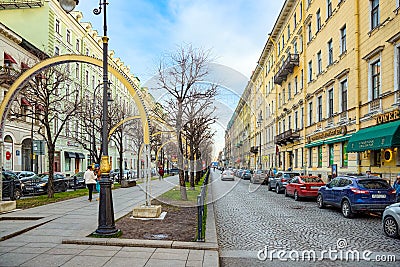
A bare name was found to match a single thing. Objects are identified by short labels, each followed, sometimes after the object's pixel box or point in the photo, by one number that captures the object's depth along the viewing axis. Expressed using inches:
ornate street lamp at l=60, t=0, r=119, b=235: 341.7
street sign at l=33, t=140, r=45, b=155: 822.5
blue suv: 500.1
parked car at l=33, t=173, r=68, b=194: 906.1
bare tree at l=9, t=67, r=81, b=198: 716.8
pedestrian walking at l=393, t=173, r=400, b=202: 553.6
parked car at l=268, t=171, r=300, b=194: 960.4
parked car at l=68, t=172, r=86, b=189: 1112.8
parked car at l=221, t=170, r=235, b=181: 1622.8
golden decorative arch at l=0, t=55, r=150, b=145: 390.3
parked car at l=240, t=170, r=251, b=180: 1760.2
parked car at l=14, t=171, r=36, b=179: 1023.0
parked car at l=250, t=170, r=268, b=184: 1143.1
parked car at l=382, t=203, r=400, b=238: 359.7
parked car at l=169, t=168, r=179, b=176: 2706.9
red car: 764.6
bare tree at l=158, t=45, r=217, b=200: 696.4
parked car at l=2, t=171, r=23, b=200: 609.3
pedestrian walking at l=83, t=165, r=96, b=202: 682.6
